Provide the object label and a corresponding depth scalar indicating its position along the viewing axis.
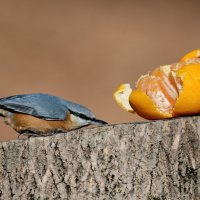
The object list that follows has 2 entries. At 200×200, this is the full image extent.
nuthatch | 7.84
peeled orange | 6.55
